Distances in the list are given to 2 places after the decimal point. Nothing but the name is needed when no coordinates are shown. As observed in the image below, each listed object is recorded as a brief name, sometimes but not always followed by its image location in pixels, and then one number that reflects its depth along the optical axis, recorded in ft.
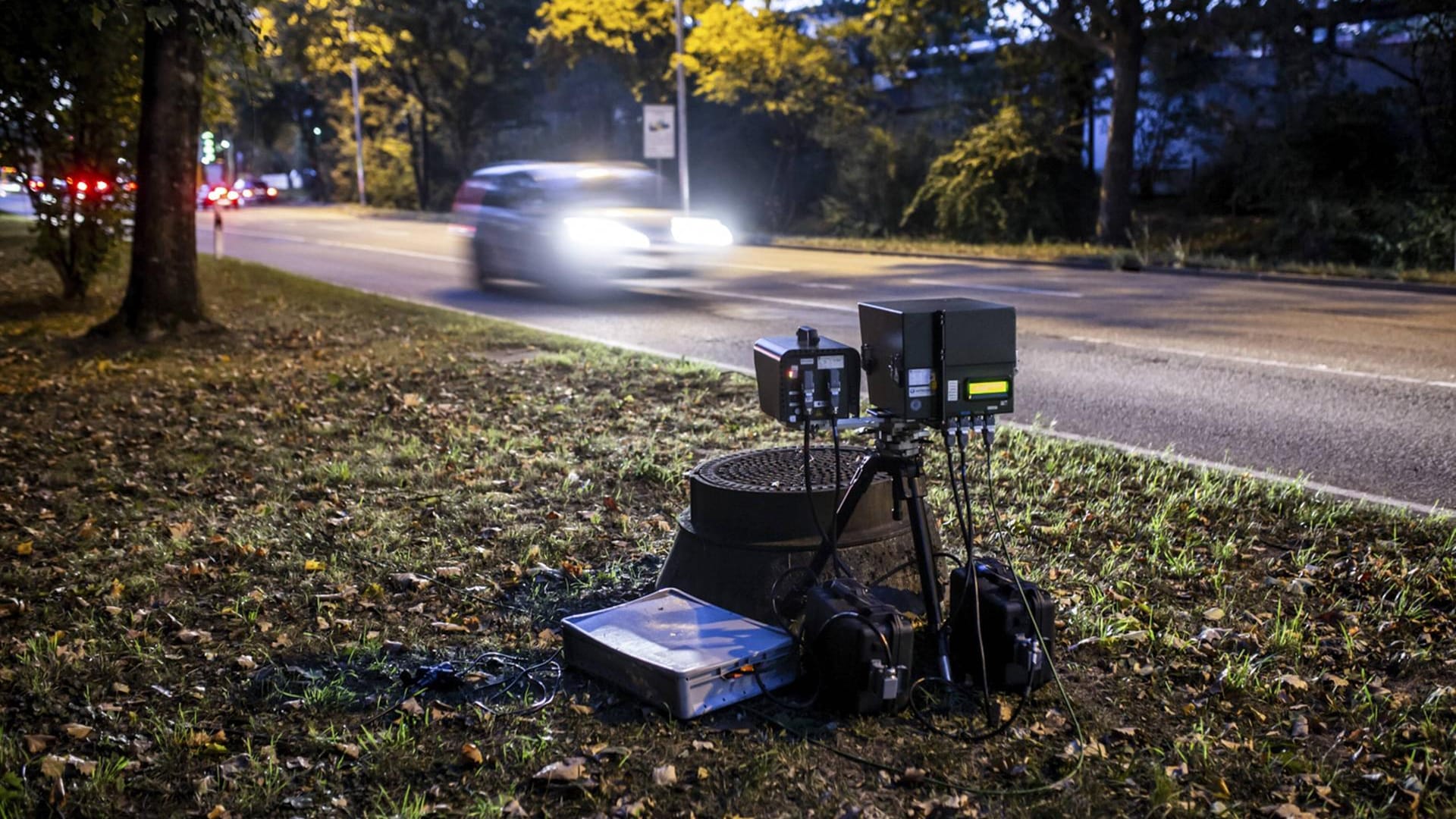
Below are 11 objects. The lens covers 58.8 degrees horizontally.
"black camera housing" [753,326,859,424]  13.04
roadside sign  105.50
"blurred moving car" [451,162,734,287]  53.36
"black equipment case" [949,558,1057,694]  12.67
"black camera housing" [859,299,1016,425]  12.29
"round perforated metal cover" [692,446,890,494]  14.93
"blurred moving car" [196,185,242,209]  165.78
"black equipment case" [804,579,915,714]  12.12
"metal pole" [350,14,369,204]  179.73
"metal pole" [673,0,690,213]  104.80
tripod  12.99
